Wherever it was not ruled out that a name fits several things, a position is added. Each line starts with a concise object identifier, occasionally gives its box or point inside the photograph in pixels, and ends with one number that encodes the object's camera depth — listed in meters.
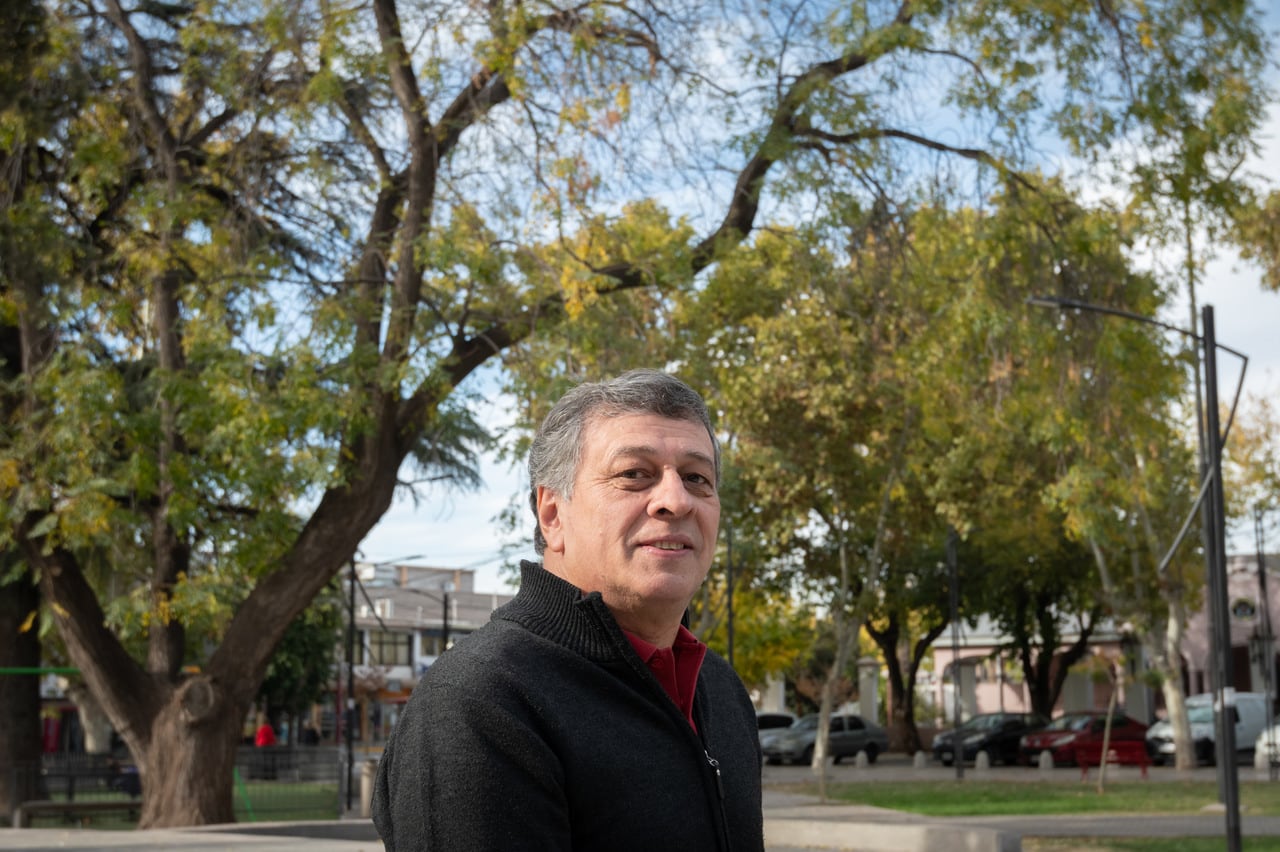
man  2.10
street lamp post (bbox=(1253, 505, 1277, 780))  37.03
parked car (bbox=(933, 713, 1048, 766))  42.50
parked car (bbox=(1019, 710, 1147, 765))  39.31
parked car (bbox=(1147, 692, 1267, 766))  38.66
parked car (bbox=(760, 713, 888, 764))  46.97
